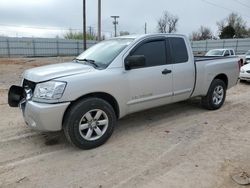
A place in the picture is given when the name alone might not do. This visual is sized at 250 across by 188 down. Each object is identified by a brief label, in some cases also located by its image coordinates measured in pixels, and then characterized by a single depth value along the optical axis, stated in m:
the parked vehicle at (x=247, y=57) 17.66
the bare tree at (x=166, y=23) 74.12
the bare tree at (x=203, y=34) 77.69
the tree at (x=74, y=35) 58.31
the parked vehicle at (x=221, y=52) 17.78
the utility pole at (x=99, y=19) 26.17
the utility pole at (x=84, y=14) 25.54
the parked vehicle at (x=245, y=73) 11.44
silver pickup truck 3.98
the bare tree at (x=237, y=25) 66.55
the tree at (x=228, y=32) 62.75
